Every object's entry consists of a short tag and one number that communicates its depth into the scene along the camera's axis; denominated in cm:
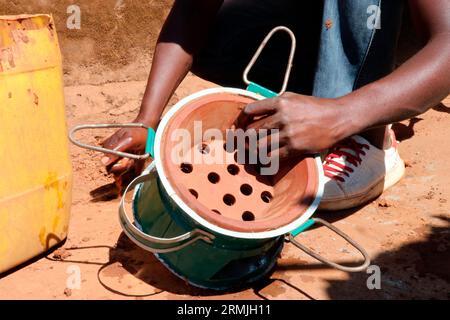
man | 188
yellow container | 193
